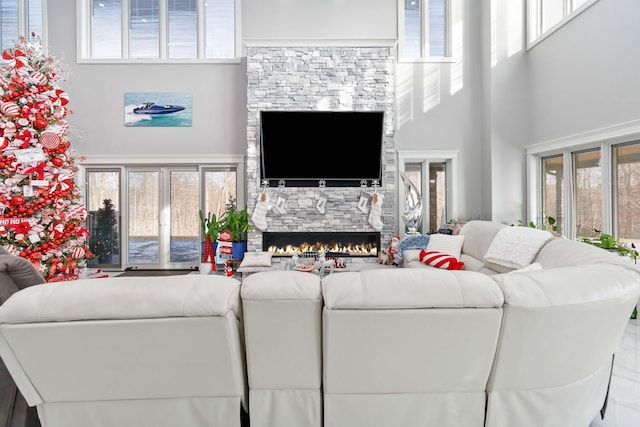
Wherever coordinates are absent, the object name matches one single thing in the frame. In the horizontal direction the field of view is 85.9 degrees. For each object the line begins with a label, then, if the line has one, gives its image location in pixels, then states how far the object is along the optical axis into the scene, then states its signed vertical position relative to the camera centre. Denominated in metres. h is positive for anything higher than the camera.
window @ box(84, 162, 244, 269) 6.12 +0.07
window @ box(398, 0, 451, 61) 6.04 +3.23
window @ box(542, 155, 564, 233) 5.16 +0.36
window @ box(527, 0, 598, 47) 4.74 +2.95
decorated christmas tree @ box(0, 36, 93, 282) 4.11 +0.61
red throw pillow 4.02 -0.59
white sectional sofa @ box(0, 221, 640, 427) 1.35 -0.55
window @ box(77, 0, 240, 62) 6.09 +3.29
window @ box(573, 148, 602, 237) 4.45 +0.25
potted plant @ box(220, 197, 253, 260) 5.66 -0.25
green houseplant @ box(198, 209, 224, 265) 5.54 -0.31
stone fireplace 5.59 +2.09
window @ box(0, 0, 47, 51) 6.09 +3.48
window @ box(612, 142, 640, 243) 3.92 +0.23
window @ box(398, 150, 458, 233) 6.16 +0.45
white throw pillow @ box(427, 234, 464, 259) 4.50 -0.44
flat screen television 5.64 +1.09
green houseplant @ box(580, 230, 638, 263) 3.50 -0.38
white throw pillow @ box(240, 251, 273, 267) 4.60 -0.64
